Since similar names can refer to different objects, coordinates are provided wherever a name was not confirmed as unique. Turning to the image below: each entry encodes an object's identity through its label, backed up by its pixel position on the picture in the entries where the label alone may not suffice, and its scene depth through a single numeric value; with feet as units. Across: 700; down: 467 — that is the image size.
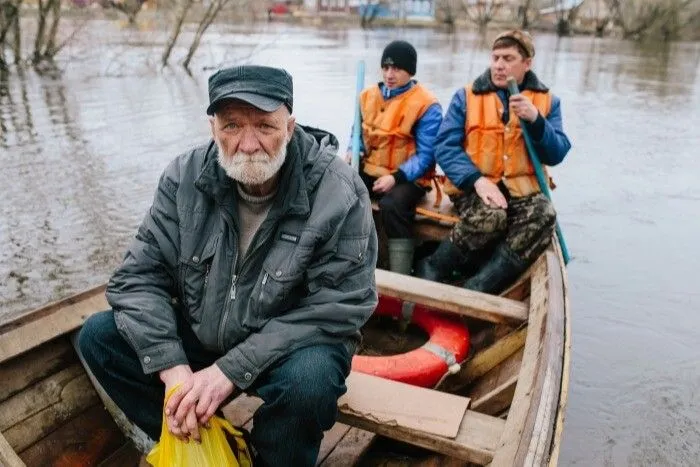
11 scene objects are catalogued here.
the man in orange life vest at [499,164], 11.73
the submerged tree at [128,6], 77.78
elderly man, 6.62
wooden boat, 7.09
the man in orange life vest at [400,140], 13.29
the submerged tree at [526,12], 146.92
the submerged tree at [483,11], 158.71
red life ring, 9.36
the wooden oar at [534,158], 11.78
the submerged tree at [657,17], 123.85
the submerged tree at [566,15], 139.13
